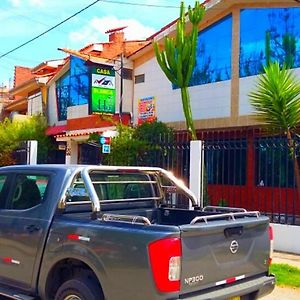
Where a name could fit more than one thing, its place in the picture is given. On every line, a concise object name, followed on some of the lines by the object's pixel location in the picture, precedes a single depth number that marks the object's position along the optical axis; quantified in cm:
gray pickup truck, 297
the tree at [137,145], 964
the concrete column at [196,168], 822
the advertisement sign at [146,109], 1295
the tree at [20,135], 1569
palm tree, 733
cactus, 1045
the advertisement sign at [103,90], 1285
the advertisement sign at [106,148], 1076
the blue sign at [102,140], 1093
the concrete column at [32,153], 1275
